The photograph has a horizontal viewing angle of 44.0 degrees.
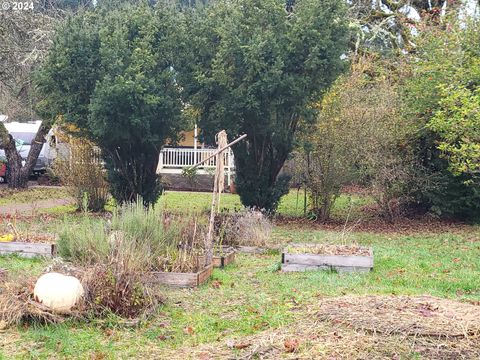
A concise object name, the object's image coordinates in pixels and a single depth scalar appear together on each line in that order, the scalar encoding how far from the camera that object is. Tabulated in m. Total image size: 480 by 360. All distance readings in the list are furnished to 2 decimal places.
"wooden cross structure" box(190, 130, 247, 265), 8.23
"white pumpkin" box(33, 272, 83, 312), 5.55
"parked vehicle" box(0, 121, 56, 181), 27.68
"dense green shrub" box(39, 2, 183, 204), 13.23
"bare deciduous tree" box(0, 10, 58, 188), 20.73
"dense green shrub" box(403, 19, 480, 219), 13.49
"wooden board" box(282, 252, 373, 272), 8.54
